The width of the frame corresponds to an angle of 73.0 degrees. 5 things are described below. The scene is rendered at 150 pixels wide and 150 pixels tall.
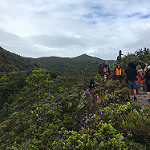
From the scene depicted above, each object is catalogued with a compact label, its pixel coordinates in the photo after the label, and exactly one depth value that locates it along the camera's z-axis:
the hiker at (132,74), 6.64
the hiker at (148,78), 6.12
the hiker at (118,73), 8.88
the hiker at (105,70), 10.10
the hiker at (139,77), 7.82
